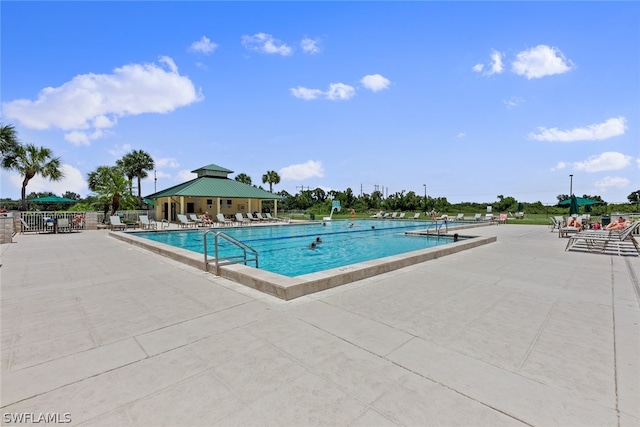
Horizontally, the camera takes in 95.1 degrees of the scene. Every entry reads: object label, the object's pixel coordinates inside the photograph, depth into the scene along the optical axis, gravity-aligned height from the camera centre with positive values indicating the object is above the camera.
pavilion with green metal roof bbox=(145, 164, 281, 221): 25.38 +1.34
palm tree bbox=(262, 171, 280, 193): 50.86 +5.96
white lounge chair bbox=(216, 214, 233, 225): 22.20 -0.60
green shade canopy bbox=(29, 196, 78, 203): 20.32 +1.10
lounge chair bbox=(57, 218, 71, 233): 15.29 -0.56
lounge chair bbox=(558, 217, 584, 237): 12.03 -0.94
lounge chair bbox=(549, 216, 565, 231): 15.27 -0.86
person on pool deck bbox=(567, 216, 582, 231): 12.78 -0.75
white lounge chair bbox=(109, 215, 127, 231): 17.38 -0.56
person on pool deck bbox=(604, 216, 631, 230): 9.83 -0.63
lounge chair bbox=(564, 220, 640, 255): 8.08 -0.87
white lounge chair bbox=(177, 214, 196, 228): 20.31 -0.69
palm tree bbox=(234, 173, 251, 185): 55.78 +6.50
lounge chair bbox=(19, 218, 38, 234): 15.13 -0.63
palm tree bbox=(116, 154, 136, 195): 33.91 +5.65
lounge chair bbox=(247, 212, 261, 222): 24.64 -0.53
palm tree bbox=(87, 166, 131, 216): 22.09 +1.86
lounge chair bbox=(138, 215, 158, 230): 18.91 -0.65
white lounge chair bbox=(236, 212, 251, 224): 23.42 -0.66
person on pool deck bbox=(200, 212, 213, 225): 20.53 -0.55
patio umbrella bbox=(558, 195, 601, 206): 18.23 +0.32
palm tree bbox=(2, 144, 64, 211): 19.56 +3.56
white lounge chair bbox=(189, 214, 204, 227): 20.67 -0.54
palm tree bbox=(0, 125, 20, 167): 15.33 +4.22
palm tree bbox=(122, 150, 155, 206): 34.09 +5.88
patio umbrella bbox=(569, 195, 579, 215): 16.24 +0.11
